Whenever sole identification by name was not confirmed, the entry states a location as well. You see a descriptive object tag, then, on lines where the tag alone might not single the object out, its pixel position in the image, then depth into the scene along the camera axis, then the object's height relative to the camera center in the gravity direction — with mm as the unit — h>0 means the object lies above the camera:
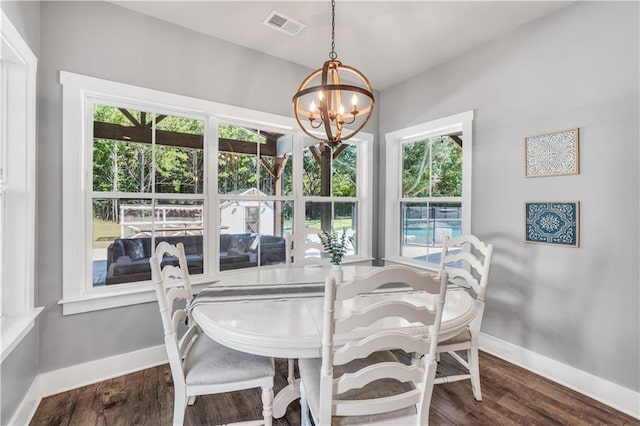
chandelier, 1694 +701
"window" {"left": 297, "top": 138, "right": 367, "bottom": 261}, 3352 +293
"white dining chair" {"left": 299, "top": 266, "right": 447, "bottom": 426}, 1088 -557
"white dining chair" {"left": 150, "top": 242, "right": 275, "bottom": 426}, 1433 -777
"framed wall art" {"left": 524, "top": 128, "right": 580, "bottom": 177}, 2168 +460
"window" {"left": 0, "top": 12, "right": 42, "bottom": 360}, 1722 +163
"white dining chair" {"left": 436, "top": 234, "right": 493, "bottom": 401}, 1903 -784
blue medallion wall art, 2168 -66
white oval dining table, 1267 -504
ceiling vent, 2342 +1563
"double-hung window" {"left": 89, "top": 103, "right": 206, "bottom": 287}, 2264 +207
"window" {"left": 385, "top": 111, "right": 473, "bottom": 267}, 2969 +294
